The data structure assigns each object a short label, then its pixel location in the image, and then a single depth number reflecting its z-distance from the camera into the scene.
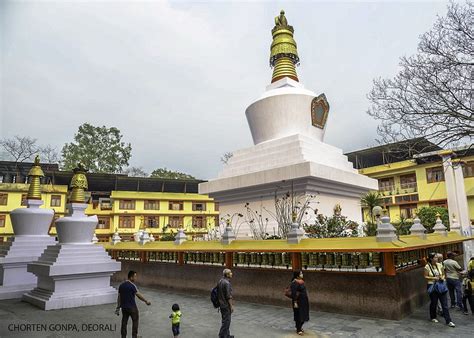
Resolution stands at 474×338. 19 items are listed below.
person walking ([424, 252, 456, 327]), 7.47
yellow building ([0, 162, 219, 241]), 40.28
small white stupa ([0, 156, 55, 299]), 11.63
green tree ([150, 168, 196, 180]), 57.09
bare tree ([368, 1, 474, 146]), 10.27
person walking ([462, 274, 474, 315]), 8.35
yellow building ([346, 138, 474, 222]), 33.74
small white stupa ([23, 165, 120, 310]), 9.37
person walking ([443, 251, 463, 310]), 8.81
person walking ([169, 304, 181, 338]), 6.58
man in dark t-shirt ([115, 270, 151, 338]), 6.44
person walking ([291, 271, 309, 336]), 6.97
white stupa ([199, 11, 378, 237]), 14.26
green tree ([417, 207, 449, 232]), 25.11
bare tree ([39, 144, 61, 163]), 50.70
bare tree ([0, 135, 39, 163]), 47.28
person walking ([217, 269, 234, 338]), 6.51
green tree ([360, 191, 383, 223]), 18.62
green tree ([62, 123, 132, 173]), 45.62
